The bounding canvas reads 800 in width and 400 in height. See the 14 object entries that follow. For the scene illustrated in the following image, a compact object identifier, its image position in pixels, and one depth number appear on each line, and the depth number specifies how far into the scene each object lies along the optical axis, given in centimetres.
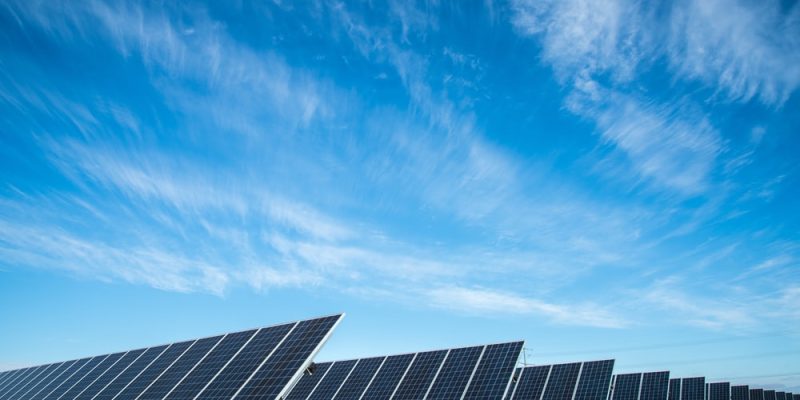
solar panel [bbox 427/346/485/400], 2872
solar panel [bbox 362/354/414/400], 3192
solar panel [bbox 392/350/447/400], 3027
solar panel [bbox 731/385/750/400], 5573
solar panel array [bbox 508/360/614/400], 3319
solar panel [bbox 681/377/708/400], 4556
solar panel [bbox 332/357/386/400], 3359
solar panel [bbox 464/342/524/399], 2695
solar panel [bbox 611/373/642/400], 3982
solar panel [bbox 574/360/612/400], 3241
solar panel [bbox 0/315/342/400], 1856
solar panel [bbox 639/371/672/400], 3821
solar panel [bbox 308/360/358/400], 3556
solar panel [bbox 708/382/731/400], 4922
